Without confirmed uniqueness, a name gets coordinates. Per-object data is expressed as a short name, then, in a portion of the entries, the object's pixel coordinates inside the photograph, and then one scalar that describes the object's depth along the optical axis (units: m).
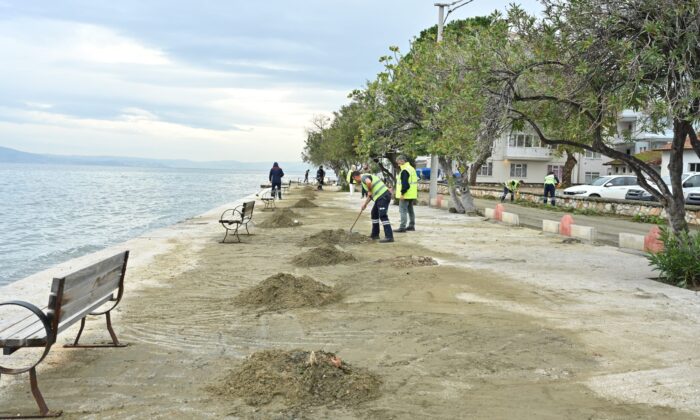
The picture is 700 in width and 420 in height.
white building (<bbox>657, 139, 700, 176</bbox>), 41.69
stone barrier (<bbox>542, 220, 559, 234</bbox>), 17.56
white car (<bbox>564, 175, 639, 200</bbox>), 32.03
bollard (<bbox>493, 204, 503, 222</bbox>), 21.63
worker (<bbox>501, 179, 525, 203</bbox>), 35.81
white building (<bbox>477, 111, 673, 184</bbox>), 64.44
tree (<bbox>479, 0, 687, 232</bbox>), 8.72
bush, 9.28
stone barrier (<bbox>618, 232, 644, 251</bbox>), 14.07
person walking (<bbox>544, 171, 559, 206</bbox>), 30.88
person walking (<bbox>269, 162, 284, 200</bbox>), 32.94
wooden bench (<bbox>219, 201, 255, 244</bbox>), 14.85
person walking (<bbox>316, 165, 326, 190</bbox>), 58.88
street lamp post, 27.06
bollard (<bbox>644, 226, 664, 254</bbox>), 13.20
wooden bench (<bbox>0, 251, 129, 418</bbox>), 4.39
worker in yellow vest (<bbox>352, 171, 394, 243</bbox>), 14.40
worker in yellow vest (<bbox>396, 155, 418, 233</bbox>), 15.34
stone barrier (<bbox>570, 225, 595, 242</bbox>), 15.74
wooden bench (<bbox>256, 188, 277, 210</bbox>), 29.66
